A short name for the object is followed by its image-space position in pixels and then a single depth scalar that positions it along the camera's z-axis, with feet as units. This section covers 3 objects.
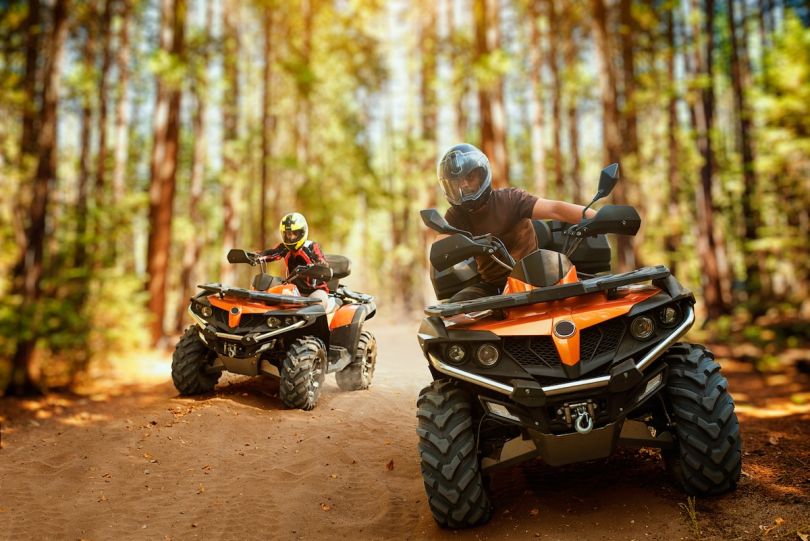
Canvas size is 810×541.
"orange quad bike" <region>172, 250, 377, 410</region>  24.94
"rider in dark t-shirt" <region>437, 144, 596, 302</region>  16.20
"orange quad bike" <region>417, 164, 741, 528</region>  13.46
